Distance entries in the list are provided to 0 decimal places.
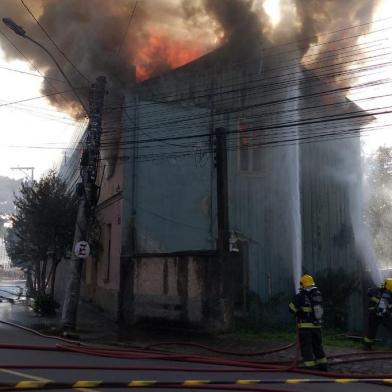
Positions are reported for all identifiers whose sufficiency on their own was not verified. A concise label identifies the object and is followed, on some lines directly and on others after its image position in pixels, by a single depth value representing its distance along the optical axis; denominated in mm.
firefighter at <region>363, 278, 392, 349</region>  10102
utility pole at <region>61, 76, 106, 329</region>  12578
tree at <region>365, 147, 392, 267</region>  27906
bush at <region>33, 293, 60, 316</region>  16844
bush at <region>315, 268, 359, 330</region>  16594
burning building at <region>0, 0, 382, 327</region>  15508
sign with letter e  12516
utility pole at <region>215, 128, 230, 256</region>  12664
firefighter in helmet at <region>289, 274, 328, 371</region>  7840
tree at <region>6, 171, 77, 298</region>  18469
